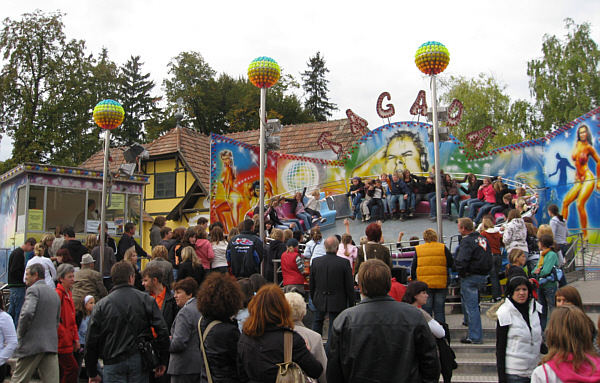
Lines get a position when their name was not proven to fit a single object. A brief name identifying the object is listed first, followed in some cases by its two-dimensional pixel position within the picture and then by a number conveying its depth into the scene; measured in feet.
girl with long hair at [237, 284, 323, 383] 13.04
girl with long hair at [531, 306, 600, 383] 11.91
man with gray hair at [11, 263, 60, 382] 19.95
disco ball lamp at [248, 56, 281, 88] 33.17
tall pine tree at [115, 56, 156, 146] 168.04
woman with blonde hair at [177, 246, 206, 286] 25.36
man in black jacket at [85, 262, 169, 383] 16.83
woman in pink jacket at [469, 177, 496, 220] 52.48
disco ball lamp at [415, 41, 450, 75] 34.68
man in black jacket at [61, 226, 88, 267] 31.24
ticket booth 46.60
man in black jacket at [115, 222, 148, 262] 33.72
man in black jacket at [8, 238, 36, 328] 29.84
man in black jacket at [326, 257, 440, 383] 12.31
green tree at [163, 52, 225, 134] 153.58
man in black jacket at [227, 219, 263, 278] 28.71
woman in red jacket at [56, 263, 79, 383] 21.77
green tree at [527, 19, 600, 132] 117.91
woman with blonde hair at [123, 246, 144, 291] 28.07
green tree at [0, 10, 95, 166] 104.42
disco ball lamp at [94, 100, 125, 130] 33.91
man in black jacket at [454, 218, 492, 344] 25.58
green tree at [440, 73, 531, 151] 126.31
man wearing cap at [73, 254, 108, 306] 24.62
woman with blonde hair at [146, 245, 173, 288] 22.20
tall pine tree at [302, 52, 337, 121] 190.29
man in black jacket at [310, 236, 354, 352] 23.18
